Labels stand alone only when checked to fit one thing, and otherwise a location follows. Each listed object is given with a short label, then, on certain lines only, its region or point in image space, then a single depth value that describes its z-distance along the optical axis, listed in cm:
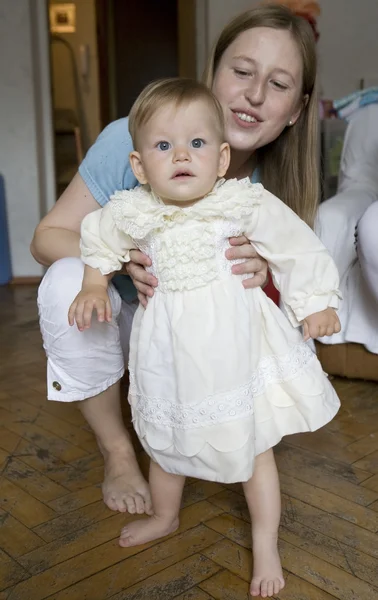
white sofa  158
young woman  107
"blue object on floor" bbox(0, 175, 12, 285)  323
